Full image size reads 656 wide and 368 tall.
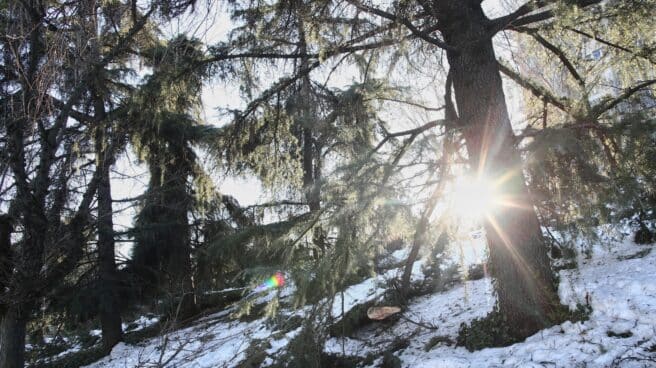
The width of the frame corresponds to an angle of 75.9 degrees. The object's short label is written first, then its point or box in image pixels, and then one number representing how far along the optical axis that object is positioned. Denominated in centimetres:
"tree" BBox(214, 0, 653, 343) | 430
